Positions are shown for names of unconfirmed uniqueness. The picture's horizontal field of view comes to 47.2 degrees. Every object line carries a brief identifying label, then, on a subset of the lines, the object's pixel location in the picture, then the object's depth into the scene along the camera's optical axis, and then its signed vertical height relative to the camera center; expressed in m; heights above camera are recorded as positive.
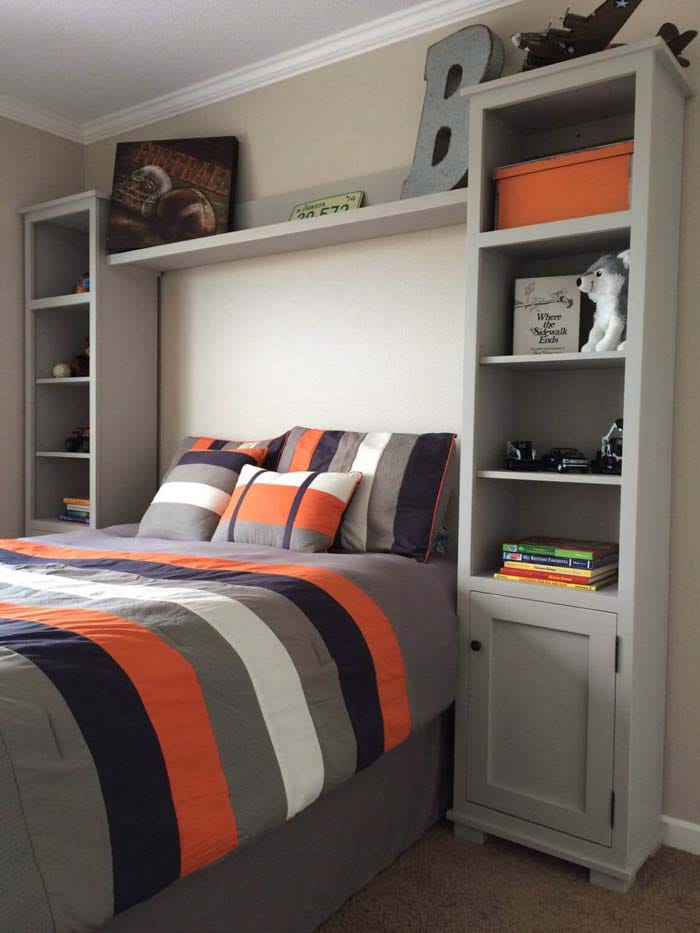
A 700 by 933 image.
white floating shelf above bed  2.46 +0.66
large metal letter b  2.42 +1.02
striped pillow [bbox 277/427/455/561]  2.38 -0.20
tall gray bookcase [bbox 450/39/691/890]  1.95 -0.23
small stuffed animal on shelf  2.03 +0.33
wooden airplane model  1.88 +0.97
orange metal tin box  2.00 +0.63
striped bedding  1.13 -0.50
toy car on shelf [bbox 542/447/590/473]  2.11 -0.09
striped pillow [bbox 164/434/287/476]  2.86 -0.08
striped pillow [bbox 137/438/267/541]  2.64 -0.24
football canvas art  3.13 +0.92
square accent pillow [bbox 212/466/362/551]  2.35 -0.26
